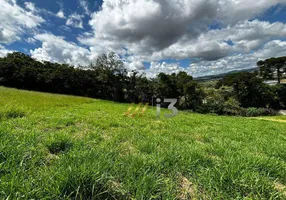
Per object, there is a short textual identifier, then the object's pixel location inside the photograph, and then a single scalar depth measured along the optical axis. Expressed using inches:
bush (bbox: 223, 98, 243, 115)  1147.3
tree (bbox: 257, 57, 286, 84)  1527.1
